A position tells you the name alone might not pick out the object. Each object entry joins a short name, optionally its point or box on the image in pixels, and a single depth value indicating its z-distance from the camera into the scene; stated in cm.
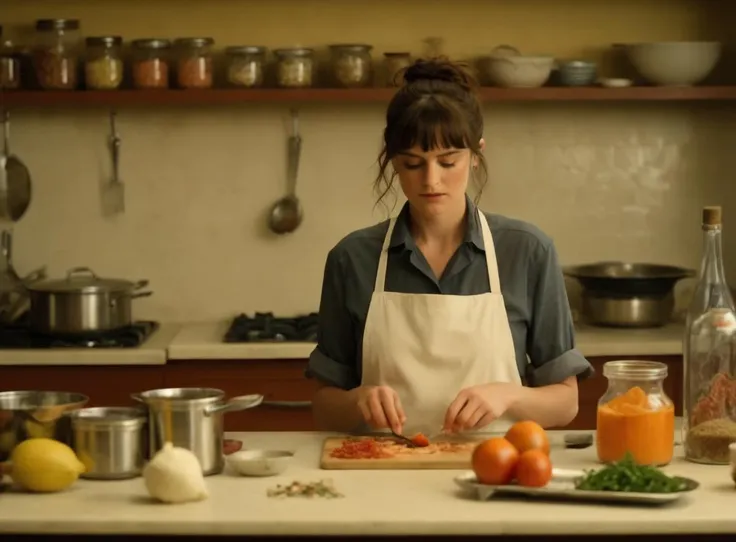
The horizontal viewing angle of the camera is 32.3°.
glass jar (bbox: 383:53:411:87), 448
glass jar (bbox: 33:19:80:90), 441
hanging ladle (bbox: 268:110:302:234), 467
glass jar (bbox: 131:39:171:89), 443
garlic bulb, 216
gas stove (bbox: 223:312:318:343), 418
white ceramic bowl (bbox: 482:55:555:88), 439
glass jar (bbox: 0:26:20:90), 443
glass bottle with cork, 245
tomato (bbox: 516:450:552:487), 219
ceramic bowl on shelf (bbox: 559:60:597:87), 445
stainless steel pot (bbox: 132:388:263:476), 235
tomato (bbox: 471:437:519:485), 220
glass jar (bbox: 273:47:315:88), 443
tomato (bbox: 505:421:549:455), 229
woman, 274
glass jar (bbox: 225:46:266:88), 443
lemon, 224
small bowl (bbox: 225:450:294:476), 235
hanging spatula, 463
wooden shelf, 438
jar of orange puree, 238
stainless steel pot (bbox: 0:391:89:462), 237
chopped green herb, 215
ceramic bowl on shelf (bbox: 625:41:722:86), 443
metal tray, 213
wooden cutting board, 241
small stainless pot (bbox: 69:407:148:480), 234
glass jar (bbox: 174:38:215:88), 443
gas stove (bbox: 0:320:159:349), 410
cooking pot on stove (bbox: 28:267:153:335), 413
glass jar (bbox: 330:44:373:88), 443
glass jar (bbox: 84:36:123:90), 442
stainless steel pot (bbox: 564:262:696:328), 434
